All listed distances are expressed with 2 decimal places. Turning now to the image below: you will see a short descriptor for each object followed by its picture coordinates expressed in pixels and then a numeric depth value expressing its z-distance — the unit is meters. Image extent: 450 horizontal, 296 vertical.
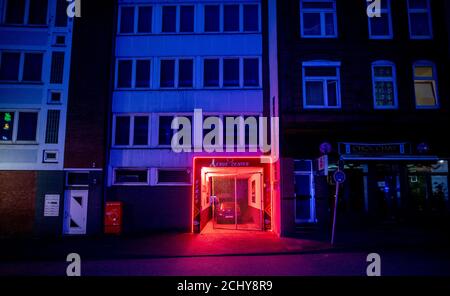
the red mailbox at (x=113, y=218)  14.81
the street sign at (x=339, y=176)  11.33
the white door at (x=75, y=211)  15.09
